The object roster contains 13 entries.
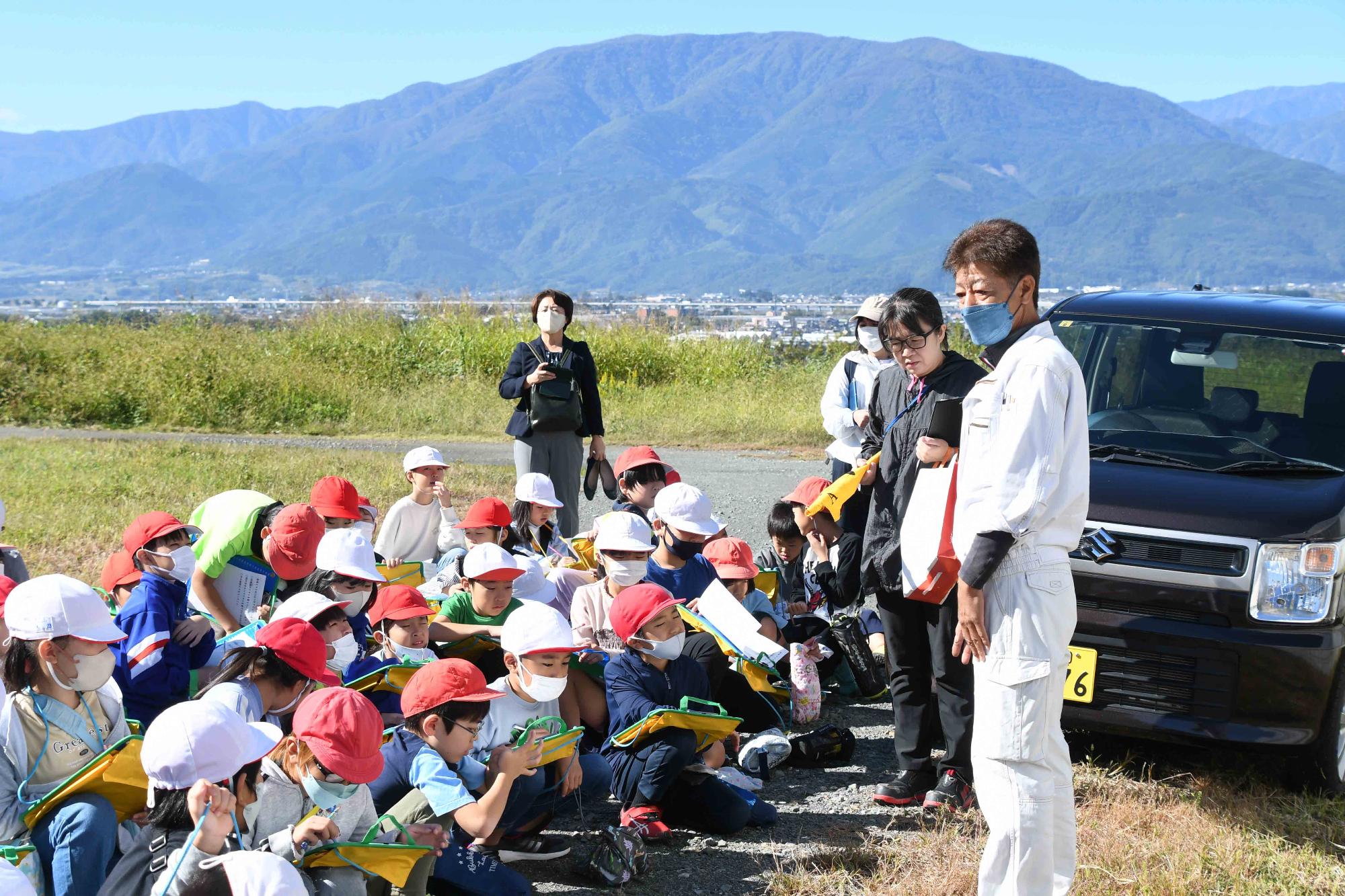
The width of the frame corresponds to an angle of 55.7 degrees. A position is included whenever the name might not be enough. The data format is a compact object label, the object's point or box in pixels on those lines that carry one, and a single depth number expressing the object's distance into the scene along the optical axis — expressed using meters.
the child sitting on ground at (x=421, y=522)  7.23
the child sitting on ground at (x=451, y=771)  4.06
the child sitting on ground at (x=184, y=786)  3.27
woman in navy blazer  8.05
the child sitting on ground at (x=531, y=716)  4.46
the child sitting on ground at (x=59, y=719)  3.64
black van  4.89
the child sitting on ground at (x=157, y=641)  4.65
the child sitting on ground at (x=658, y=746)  4.77
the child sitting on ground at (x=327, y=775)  3.63
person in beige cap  7.17
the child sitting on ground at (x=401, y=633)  5.07
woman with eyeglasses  4.95
